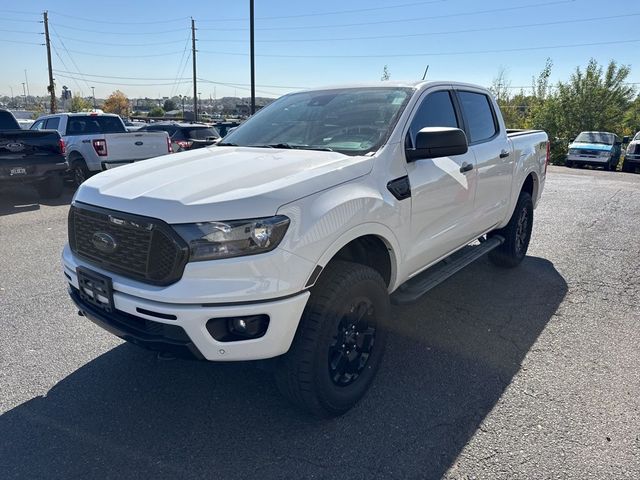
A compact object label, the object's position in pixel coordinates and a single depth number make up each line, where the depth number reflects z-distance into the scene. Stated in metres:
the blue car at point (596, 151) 20.94
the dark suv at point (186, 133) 12.87
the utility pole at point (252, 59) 19.69
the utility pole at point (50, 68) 37.29
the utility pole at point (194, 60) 39.53
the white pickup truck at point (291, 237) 2.29
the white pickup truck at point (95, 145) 9.98
